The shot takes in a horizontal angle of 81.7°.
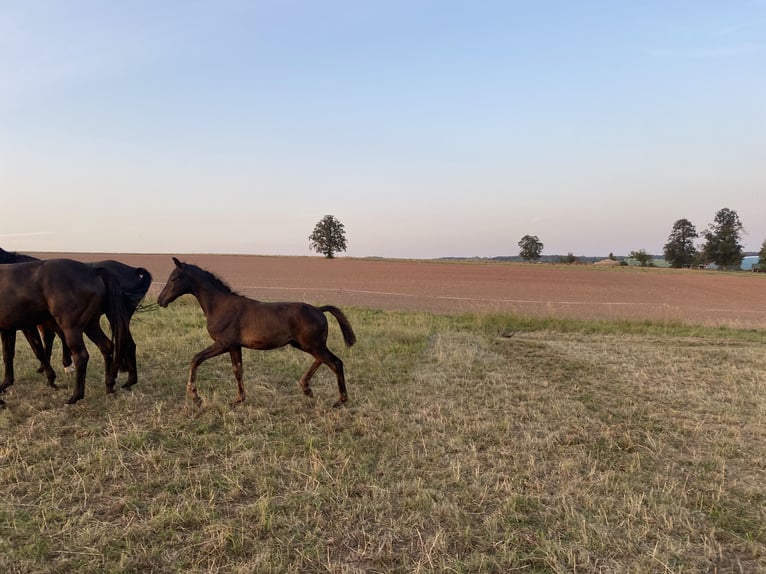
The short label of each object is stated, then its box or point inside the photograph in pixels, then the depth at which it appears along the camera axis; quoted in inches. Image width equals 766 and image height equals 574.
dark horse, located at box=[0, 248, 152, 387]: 246.7
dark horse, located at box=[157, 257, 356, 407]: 215.2
